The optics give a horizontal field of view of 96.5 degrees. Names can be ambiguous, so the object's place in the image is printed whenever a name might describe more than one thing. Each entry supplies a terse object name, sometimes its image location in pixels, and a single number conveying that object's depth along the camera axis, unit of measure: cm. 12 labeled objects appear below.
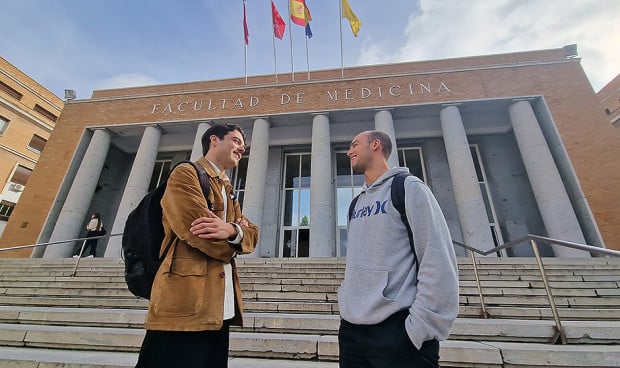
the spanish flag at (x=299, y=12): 1479
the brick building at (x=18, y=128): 2223
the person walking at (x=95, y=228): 1065
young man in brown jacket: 127
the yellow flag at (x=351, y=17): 1462
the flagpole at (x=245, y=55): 1590
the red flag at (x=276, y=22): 1525
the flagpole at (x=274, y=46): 1536
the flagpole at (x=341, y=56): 1480
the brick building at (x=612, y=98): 2309
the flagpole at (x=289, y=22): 1499
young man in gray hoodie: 121
